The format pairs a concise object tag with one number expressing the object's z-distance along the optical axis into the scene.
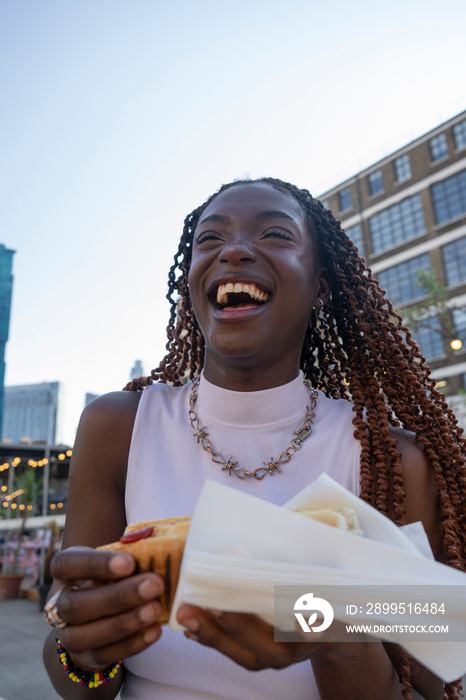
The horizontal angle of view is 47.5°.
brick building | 24.00
